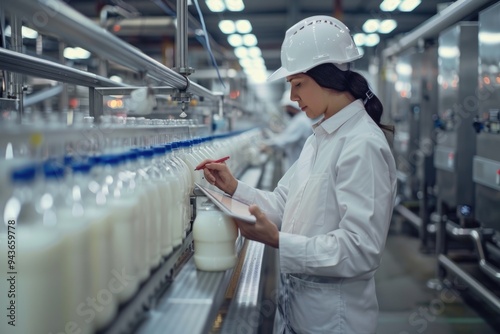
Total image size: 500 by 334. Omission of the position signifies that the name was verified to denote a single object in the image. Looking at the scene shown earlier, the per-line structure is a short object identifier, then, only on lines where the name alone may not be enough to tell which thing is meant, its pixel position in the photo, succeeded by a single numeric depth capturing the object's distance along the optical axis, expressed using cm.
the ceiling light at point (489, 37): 277
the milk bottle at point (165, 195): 108
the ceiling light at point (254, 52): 840
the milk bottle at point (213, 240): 121
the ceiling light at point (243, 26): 635
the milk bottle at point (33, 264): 66
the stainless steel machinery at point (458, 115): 351
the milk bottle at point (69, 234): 70
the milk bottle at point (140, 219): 91
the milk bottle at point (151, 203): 98
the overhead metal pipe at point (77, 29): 71
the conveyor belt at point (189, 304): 90
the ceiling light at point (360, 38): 747
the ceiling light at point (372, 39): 767
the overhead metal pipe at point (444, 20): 295
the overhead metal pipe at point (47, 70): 140
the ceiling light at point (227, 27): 618
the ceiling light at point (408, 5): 513
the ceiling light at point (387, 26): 675
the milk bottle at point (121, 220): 83
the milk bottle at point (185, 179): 129
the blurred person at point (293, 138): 506
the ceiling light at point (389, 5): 526
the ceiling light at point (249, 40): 729
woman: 123
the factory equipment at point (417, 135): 453
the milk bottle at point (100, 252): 77
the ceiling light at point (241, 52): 828
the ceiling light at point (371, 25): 657
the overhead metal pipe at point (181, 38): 163
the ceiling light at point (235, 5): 483
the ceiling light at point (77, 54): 573
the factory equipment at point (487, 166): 279
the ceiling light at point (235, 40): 715
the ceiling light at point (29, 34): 465
